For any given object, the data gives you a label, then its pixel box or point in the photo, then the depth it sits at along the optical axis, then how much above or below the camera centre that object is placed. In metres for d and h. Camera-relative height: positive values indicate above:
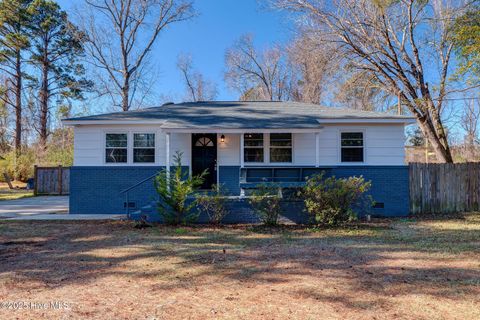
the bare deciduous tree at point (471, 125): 29.20 +4.66
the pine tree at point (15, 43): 24.41 +10.45
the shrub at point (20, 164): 23.09 +0.56
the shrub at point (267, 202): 8.09 -0.80
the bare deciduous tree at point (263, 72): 30.00 +10.09
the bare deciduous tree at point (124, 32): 21.77 +10.17
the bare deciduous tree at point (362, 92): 15.02 +4.43
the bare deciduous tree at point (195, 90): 32.38 +8.87
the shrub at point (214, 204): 8.54 -0.91
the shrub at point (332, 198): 7.90 -0.66
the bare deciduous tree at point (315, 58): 14.41 +5.95
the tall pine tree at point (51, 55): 25.73 +10.18
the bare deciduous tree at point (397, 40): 13.41 +6.07
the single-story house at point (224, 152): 10.64 +0.74
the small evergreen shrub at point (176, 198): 8.25 -0.71
